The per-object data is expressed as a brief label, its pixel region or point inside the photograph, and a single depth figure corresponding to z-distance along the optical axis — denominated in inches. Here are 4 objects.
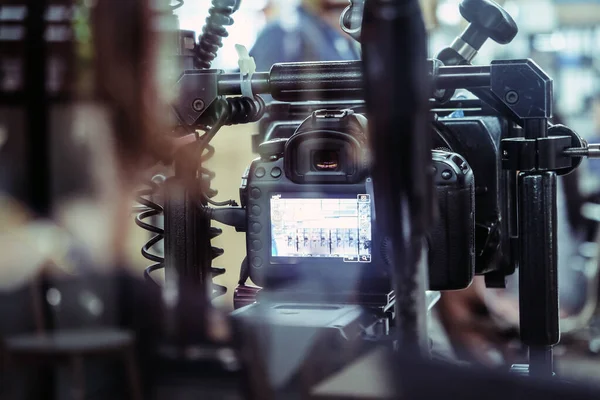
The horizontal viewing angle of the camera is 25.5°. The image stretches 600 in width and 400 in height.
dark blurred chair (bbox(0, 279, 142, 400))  23.1
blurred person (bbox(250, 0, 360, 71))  52.6
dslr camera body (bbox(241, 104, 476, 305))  31.6
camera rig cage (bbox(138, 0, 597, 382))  31.2
